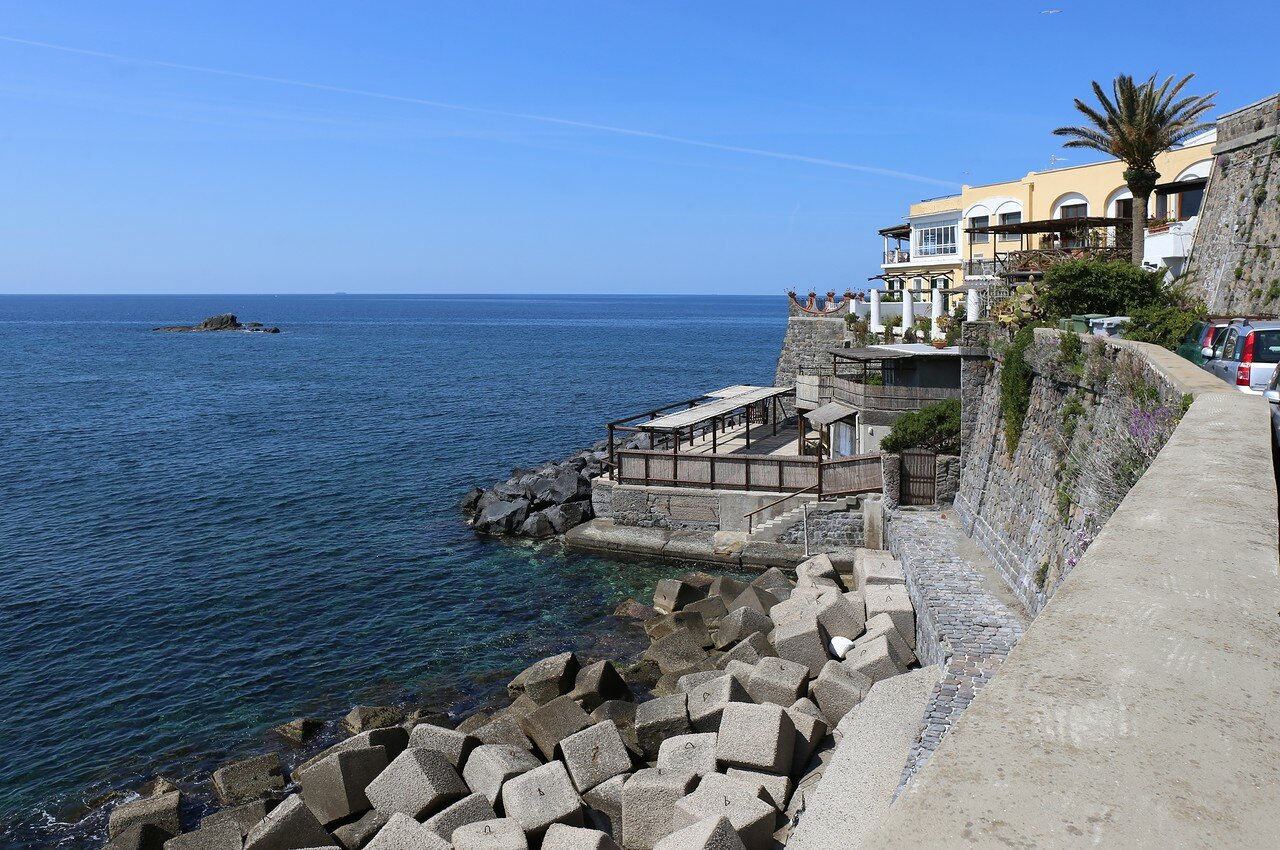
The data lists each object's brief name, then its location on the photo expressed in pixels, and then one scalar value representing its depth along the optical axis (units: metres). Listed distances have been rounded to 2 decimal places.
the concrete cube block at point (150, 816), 14.04
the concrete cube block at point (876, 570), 21.45
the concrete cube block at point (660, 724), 15.88
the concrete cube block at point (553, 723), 15.57
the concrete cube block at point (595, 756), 14.47
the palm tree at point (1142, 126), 32.38
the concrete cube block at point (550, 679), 18.28
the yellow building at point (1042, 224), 37.66
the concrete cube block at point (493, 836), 11.92
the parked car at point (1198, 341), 17.62
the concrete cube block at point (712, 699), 15.62
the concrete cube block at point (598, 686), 17.64
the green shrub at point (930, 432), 26.55
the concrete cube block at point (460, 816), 12.83
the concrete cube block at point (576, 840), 11.70
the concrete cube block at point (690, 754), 14.03
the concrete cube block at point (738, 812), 11.84
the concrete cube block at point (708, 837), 11.01
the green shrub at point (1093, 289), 22.39
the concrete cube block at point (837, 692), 15.89
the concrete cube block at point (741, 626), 20.16
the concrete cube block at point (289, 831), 13.02
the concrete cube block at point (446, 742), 15.05
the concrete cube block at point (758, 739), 13.66
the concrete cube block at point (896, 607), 18.72
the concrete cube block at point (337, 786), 14.16
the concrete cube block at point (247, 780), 15.27
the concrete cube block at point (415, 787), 13.81
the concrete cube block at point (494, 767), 14.05
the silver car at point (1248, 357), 14.91
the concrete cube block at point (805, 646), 18.20
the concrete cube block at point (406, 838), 12.19
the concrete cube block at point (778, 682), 16.22
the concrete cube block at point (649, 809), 12.76
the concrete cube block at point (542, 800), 12.93
